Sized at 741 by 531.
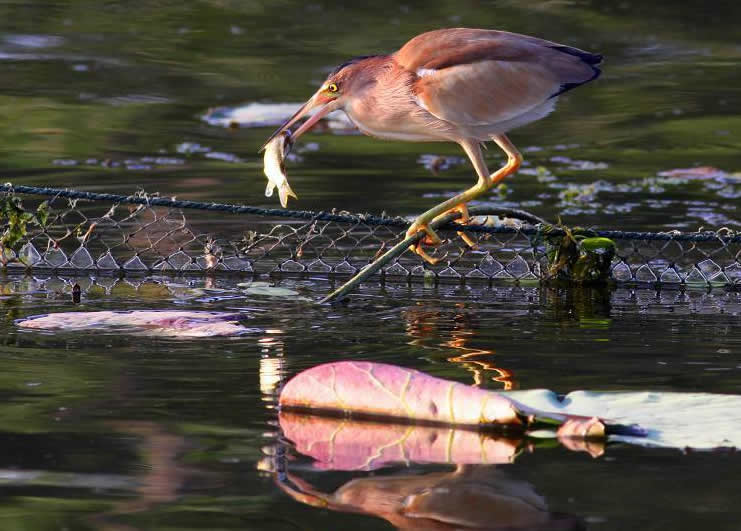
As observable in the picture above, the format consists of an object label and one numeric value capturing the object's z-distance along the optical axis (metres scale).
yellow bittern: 15.17
